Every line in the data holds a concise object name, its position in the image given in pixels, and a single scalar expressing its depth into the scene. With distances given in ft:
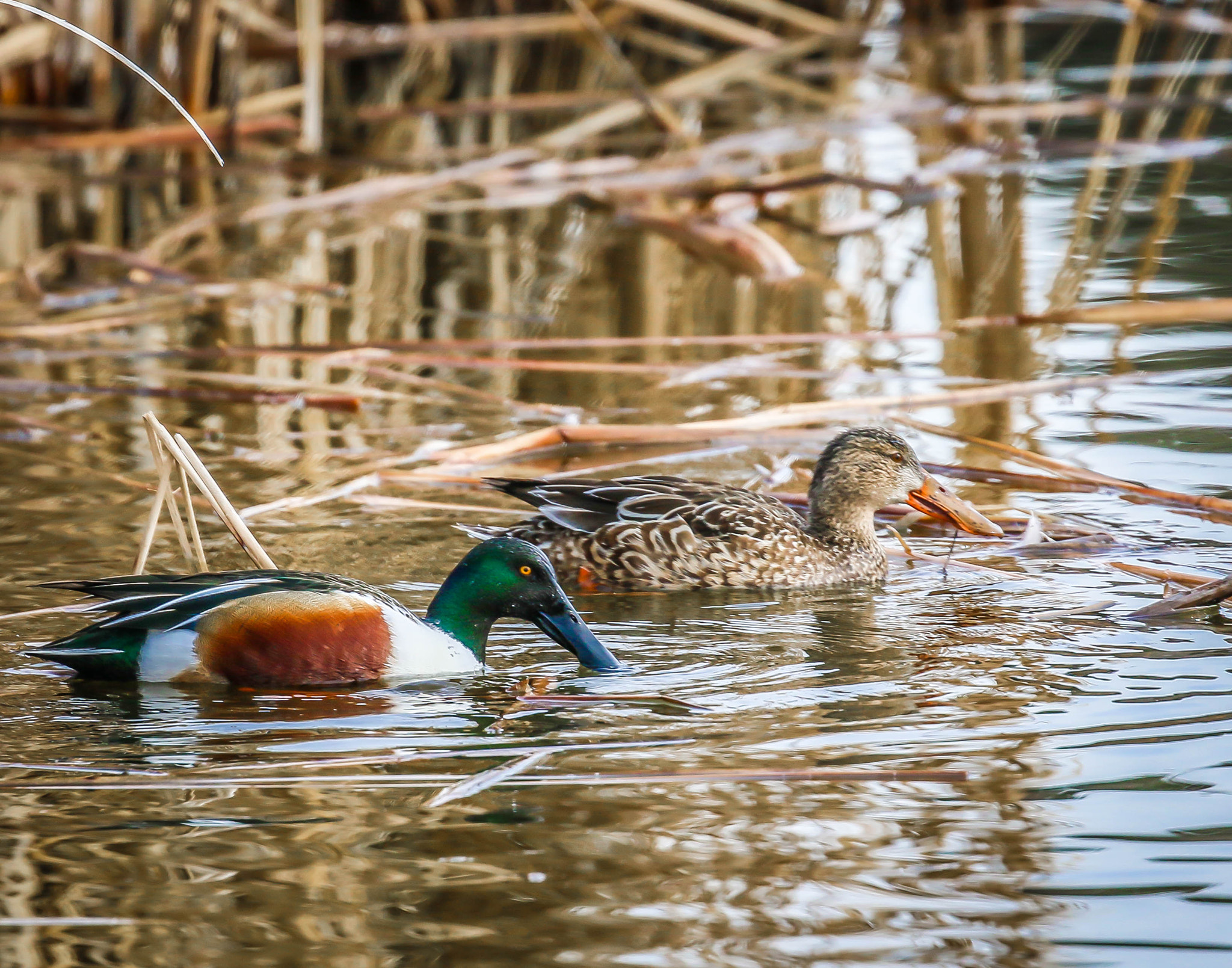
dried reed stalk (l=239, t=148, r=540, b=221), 75.97
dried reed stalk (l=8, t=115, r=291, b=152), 83.35
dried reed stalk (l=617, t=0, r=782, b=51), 96.32
